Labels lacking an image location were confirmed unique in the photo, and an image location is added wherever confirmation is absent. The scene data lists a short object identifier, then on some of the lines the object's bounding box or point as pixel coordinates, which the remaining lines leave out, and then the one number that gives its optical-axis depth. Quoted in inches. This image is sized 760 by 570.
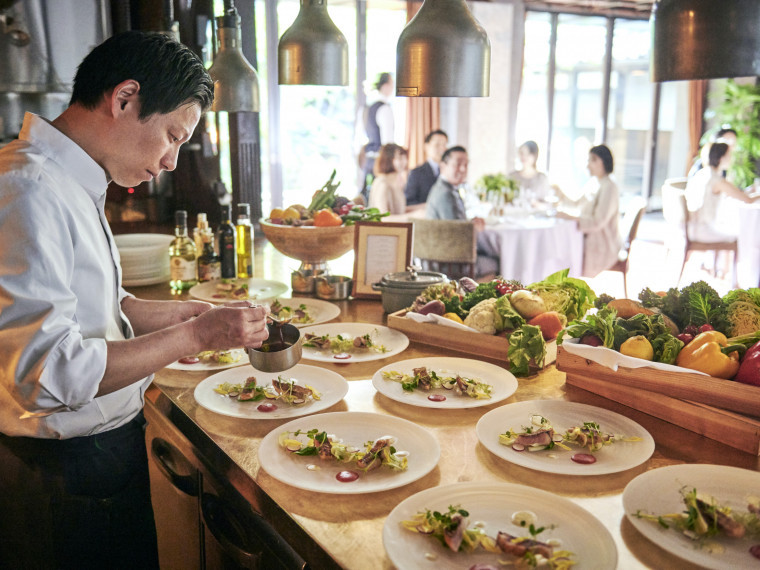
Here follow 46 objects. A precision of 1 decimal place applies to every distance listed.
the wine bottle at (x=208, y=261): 106.4
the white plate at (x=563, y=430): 49.9
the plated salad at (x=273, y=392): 62.4
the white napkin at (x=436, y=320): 76.5
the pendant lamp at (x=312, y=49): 87.4
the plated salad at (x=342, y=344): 76.3
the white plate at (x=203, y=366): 71.7
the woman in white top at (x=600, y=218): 211.8
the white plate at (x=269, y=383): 60.2
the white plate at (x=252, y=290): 97.2
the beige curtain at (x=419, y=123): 327.6
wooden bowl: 97.4
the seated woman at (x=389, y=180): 225.9
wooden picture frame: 96.7
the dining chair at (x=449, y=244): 182.9
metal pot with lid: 88.0
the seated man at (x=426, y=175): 245.4
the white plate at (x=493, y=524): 39.2
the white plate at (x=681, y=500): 39.4
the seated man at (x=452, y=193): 200.5
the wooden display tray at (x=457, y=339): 73.5
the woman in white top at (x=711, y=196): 237.3
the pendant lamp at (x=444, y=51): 65.2
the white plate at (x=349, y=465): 47.7
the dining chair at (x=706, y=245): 244.5
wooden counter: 42.3
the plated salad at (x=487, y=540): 38.9
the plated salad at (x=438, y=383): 63.2
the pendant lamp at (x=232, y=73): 90.0
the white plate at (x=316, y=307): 88.0
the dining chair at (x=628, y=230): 222.5
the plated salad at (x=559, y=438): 52.6
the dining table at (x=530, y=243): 196.2
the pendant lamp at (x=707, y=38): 52.8
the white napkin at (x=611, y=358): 58.1
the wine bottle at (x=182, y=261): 103.8
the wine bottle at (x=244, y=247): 109.0
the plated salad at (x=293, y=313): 87.0
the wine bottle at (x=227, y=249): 106.3
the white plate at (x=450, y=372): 61.5
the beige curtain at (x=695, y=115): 424.8
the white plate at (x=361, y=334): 74.1
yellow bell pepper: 57.0
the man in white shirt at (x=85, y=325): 47.5
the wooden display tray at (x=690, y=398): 53.7
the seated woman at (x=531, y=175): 250.5
